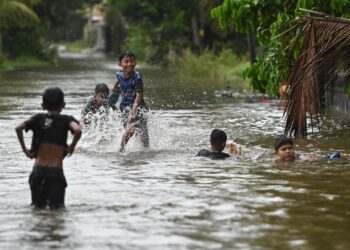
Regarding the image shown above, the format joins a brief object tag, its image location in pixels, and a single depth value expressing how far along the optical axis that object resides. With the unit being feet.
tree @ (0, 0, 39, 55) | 162.50
